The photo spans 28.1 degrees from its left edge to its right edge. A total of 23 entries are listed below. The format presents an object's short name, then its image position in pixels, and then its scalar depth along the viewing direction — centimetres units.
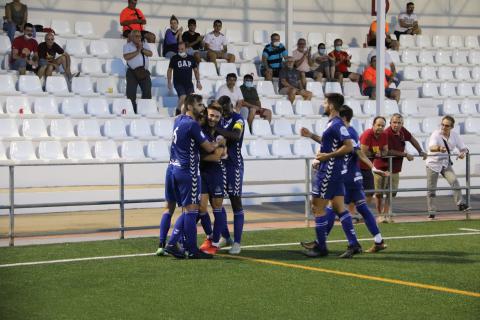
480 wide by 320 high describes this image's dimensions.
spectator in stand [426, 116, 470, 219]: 1697
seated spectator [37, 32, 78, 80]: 2147
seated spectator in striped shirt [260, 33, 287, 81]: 2462
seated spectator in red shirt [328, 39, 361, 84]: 2605
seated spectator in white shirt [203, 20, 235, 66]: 2427
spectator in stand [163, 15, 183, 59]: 2325
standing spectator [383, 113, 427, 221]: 1623
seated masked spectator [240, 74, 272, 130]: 2248
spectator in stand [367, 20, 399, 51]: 2800
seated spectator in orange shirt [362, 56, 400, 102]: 2538
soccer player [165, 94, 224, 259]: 1122
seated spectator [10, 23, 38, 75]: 2122
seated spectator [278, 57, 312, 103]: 2434
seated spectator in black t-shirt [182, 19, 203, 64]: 2369
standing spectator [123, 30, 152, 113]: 2141
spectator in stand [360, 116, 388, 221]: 1596
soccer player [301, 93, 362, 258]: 1134
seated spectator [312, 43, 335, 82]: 2570
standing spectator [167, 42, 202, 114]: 2170
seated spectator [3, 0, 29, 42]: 2214
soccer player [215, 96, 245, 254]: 1199
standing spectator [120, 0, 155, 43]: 2303
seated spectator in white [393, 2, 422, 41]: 2916
